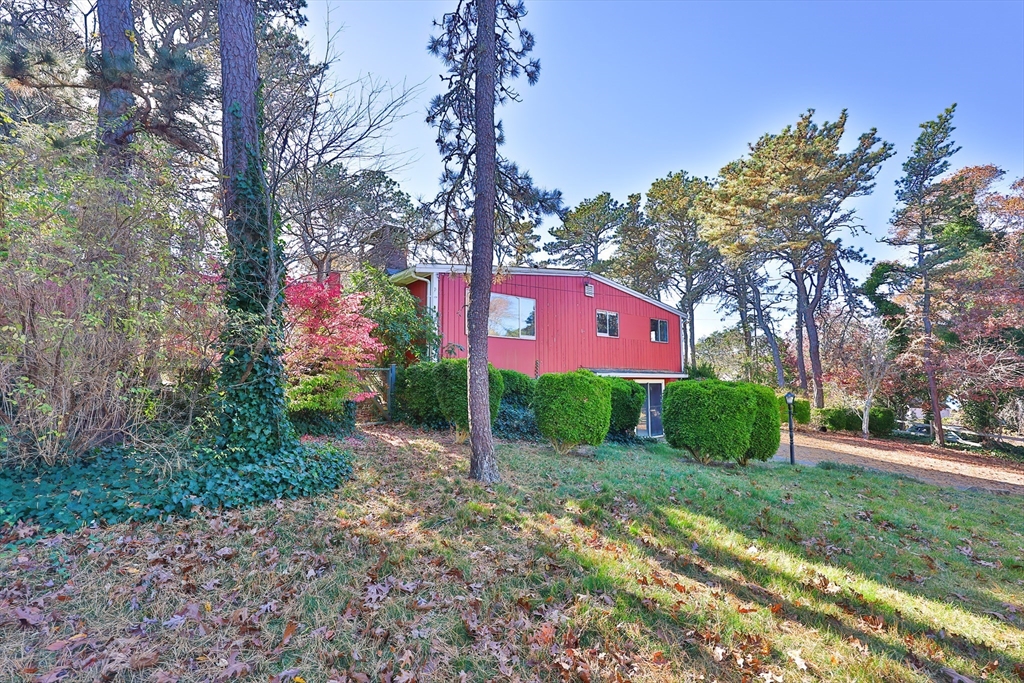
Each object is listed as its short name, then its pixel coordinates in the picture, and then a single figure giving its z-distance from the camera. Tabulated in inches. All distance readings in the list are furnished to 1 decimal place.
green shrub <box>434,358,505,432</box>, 328.5
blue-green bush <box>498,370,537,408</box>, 401.8
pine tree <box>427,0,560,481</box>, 234.7
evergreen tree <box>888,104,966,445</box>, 602.9
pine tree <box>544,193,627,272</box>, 981.2
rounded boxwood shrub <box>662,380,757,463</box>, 331.0
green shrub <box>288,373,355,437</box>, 297.0
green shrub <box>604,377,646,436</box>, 454.3
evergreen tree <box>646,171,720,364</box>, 942.4
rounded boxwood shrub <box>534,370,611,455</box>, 331.3
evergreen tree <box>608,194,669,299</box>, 994.1
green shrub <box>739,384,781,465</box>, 344.2
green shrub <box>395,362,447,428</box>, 370.6
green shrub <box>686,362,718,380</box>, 778.4
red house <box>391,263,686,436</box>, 476.4
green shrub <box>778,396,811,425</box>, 747.4
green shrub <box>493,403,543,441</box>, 388.2
